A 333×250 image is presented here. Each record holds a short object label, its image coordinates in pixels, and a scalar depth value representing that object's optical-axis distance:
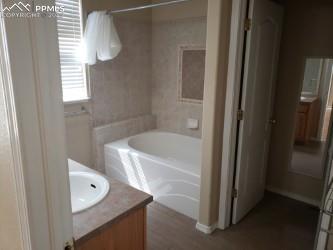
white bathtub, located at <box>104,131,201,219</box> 2.57
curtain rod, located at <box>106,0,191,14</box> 2.84
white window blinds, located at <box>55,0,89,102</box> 2.76
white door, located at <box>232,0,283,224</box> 2.18
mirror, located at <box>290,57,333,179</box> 2.73
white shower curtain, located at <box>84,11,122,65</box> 2.81
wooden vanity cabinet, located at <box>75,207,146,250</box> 1.20
